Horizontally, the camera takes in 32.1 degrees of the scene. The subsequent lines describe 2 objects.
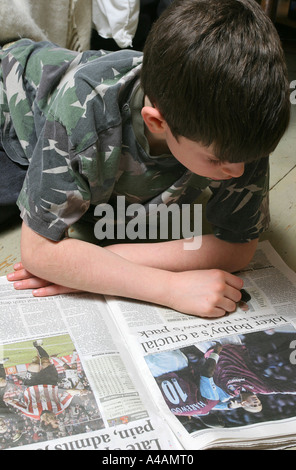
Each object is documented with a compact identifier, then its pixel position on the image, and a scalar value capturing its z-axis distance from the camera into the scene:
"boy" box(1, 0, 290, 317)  0.50
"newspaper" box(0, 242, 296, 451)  0.56
